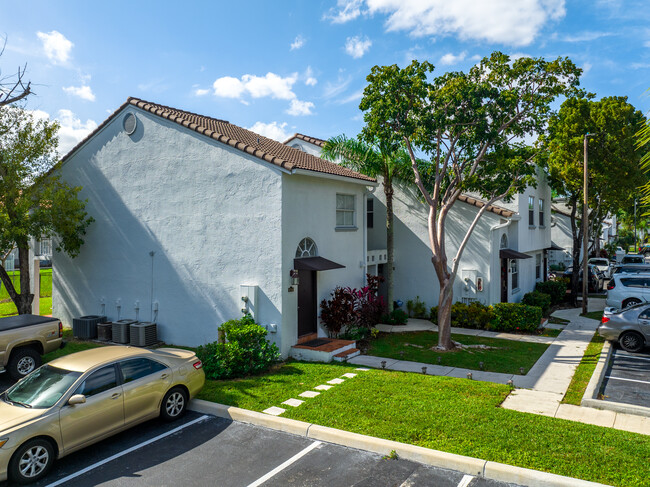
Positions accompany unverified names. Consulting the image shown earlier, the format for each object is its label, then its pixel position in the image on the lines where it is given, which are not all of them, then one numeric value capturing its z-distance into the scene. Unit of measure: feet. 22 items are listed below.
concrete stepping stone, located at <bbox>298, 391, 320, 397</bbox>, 28.96
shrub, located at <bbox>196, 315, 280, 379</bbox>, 33.22
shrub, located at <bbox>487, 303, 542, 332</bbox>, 51.29
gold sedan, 19.77
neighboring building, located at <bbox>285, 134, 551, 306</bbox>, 55.57
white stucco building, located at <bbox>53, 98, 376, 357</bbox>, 39.91
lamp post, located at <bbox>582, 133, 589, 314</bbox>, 61.77
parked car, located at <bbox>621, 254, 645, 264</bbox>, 101.53
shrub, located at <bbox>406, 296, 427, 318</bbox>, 59.21
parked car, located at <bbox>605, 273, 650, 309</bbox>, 56.39
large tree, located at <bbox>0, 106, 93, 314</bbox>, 43.75
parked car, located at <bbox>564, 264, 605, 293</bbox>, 82.07
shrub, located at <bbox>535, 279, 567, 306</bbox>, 71.56
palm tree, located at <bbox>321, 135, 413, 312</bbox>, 53.26
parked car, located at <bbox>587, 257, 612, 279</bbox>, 102.01
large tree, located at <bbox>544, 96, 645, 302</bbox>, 67.41
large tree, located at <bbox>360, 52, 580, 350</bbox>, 40.86
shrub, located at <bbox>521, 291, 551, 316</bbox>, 61.82
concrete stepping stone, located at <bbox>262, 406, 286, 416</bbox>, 26.00
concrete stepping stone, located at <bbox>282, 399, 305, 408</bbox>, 27.22
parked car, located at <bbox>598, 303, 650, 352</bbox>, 40.88
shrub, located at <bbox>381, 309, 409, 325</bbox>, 55.36
